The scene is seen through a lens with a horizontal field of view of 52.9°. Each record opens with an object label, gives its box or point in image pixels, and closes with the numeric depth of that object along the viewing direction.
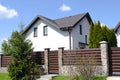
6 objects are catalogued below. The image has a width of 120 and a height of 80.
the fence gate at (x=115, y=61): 8.12
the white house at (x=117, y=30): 15.76
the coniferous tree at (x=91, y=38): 12.16
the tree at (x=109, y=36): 11.75
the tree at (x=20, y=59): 8.80
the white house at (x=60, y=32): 15.34
